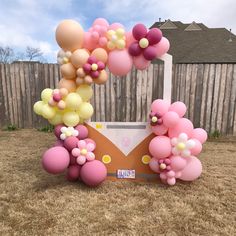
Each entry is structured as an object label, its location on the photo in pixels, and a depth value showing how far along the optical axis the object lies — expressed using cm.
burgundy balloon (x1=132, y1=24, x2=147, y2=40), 312
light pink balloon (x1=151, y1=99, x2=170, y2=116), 324
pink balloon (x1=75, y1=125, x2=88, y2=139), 333
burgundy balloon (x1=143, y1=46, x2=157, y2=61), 319
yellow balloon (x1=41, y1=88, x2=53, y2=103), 328
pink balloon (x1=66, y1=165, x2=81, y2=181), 332
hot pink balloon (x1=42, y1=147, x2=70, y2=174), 311
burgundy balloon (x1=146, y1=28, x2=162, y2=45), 312
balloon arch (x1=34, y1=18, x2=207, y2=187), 316
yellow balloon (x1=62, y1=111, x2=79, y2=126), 327
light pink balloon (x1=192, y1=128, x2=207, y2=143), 333
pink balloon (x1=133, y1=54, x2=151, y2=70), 330
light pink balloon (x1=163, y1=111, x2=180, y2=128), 314
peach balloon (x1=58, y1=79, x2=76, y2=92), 334
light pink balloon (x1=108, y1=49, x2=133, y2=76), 324
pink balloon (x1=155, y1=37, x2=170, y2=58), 326
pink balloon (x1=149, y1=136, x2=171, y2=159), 317
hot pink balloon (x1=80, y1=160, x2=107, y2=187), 314
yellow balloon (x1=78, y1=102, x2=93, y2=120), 334
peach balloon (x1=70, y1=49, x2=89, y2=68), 316
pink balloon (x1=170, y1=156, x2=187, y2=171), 315
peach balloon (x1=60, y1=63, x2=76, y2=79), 327
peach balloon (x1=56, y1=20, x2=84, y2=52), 315
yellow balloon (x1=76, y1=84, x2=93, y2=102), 336
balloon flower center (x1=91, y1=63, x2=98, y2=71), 317
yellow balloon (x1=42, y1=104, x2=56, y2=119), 324
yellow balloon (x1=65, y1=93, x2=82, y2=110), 321
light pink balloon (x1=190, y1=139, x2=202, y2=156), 319
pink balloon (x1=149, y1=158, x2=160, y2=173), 331
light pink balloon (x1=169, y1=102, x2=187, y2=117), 329
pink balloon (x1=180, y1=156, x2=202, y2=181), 326
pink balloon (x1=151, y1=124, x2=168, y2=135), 326
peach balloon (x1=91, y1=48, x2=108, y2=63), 323
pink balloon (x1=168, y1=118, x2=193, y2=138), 325
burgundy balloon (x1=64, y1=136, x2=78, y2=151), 319
